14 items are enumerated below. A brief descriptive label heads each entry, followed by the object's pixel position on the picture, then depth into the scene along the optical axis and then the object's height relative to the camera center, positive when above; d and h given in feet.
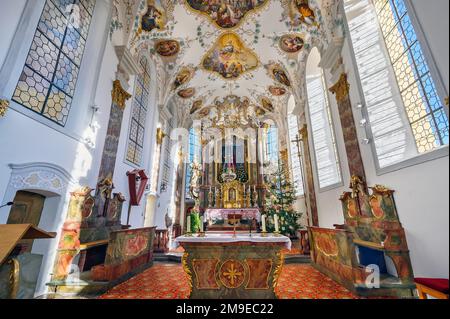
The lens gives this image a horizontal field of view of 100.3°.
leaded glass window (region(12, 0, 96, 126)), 12.36 +11.22
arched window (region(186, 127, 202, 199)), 48.91 +18.02
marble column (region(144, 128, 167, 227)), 28.63 +4.49
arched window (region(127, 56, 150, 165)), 23.67 +13.35
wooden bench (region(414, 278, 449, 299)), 4.43 -1.88
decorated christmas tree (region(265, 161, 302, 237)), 25.81 +1.84
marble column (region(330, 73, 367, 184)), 15.99 +7.73
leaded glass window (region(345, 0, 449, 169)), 9.52 +8.29
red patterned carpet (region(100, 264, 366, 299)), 11.46 -4.59
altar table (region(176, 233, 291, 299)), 10.39 -2.61
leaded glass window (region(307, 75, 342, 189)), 21.60 +9.97
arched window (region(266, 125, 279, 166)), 46.25 +17.65
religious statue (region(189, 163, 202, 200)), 43.91 +8.00
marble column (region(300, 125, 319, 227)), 25.18 +4.88
